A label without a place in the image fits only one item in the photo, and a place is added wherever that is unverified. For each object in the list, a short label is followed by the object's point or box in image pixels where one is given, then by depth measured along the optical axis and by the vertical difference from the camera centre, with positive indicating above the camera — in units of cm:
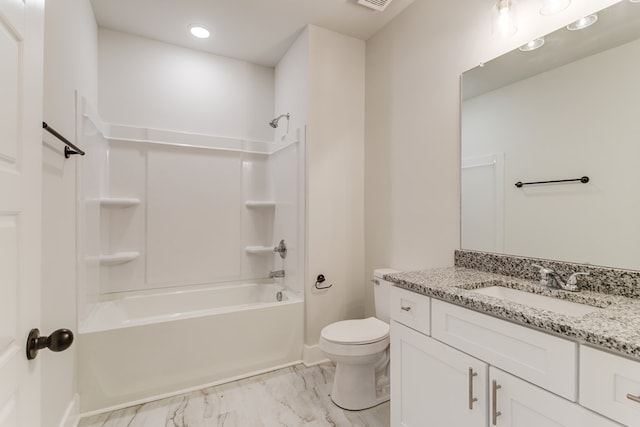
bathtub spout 294 -58
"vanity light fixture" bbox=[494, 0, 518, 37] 155 +101
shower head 292 +93
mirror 121 +31
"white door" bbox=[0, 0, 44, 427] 62 +2
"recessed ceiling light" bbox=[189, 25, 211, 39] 255 +157
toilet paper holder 251 -55
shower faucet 289 -34
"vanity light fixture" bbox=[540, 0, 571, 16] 137 +95
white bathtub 190 -92
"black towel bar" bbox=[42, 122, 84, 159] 145 +36
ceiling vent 217 +152
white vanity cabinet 90 -58
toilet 186 -93
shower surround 200 -35
